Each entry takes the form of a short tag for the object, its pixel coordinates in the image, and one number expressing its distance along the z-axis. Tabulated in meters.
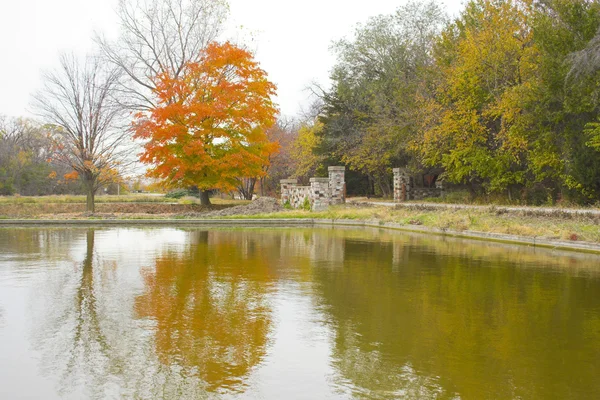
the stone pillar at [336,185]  32.16
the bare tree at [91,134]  30.33
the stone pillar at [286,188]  35.78
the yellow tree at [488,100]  25.97
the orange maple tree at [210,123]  30.06
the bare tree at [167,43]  34.84
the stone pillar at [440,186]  35.77
